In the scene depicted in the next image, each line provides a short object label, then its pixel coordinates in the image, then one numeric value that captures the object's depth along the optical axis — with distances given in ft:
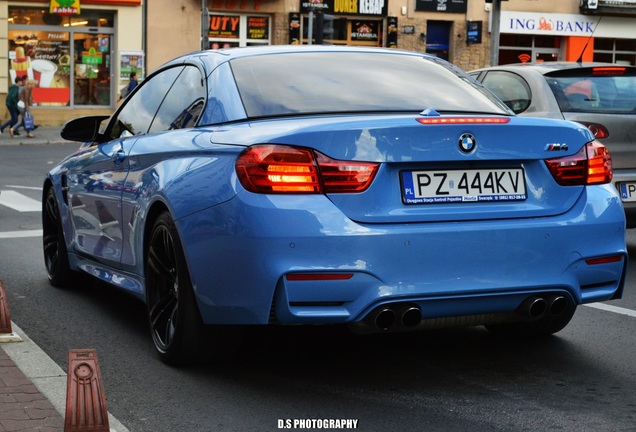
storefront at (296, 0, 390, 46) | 124.98
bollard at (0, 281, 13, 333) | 20.52
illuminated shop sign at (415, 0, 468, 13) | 130.62
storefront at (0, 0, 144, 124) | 112.06
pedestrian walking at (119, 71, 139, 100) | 110.17
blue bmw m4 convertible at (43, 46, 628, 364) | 15.65
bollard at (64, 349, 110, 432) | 13.97
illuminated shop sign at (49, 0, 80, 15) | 110.83
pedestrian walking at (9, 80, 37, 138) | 99.81
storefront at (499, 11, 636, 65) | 135.23
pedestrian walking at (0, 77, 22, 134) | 99.41
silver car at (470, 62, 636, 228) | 31.22
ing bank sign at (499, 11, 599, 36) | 134.21
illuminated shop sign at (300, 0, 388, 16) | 124.98
